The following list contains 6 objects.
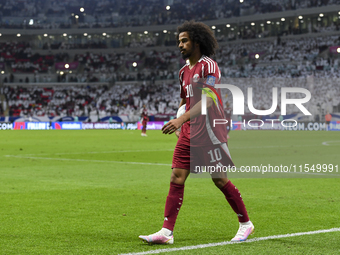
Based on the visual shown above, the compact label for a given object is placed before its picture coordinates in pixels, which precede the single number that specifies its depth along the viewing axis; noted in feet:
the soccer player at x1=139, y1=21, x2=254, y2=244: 19.62
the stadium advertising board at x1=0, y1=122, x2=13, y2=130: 180.24
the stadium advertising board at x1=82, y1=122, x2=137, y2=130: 184.68
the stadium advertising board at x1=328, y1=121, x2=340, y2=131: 148.25
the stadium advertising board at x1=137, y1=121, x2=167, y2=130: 177.68
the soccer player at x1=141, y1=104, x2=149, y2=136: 120.78
